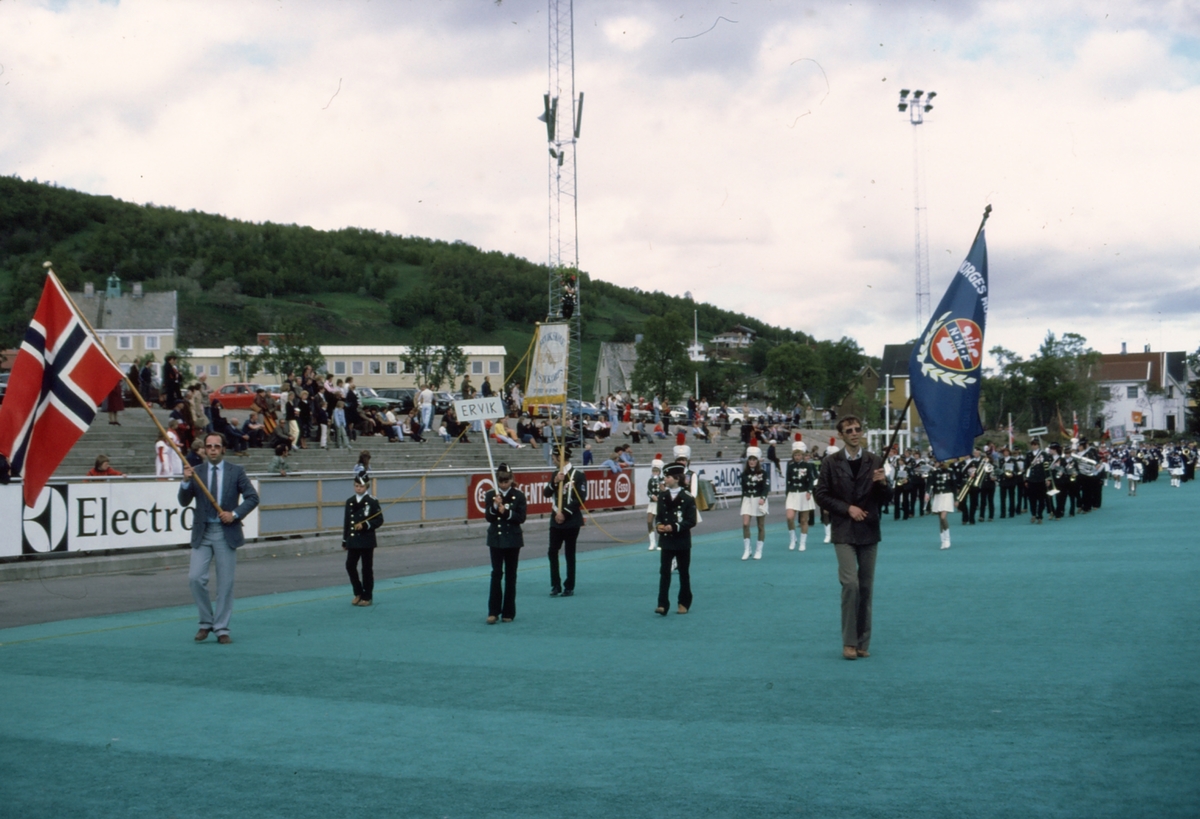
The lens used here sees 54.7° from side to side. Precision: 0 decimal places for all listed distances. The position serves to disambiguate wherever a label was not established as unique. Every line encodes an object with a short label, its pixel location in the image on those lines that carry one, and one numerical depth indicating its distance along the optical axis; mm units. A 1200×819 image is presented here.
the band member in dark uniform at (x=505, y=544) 12743
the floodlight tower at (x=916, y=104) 52938
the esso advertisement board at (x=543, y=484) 27734
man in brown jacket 9844
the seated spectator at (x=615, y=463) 33906
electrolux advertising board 17641
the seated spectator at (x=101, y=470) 19688
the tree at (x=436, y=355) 96812
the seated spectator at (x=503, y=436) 37719
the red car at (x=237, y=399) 48531
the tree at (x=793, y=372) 105625
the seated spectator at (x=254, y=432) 27984
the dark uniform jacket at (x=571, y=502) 15188
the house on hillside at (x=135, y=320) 111000
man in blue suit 11234
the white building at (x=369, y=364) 114625
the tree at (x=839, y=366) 120438
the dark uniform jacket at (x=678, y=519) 12906
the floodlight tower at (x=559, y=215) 43456
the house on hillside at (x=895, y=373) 125375
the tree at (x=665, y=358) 99750
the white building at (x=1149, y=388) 132750
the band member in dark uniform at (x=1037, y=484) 30031
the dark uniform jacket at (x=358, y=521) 14500
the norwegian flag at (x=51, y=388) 10586
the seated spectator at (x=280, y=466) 23847
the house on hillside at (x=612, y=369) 139125
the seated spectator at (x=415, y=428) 36000
